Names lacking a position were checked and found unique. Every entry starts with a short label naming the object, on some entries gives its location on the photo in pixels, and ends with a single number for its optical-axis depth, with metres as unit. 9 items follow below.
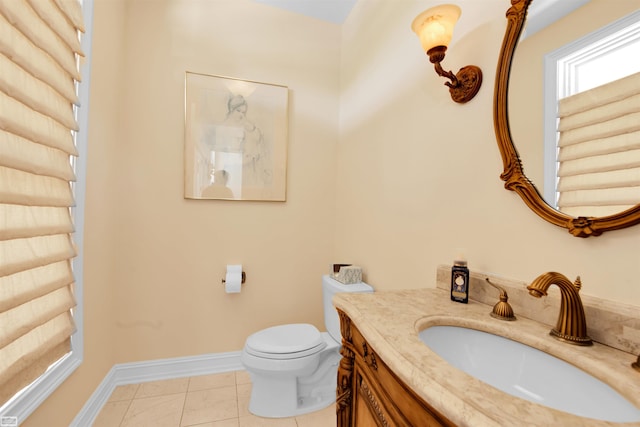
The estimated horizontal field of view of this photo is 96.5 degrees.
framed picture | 2.07
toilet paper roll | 2.06
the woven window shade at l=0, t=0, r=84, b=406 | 0.92
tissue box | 1.81
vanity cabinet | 0.55
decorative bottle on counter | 0.96
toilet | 1.54
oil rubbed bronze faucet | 0.65
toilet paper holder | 2.13
